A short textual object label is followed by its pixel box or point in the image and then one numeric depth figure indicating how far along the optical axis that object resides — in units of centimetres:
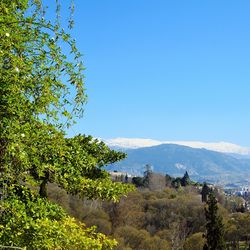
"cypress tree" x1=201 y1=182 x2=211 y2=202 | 12980
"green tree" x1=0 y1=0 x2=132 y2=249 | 717
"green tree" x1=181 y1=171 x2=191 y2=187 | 17119
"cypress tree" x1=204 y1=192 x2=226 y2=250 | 5831
